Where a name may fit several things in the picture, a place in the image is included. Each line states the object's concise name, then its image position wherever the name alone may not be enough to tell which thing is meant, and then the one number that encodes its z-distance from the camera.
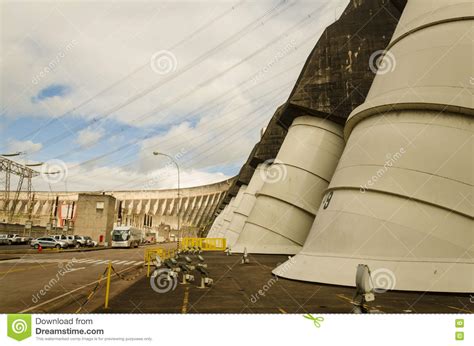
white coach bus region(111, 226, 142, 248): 54.87
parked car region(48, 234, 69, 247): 46.31
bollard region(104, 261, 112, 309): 8.98
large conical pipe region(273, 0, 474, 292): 11.86
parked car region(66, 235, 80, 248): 46.42
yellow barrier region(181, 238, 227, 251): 46.56
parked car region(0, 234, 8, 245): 47.71
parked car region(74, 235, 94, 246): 48.75
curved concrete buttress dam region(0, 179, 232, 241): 135.00
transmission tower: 55.43
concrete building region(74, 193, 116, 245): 54.53
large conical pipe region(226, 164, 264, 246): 47.84
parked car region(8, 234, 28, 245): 50.54
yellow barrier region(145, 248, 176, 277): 20.71
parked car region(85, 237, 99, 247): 51.81
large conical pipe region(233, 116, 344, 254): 28.81
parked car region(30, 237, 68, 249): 42.69
